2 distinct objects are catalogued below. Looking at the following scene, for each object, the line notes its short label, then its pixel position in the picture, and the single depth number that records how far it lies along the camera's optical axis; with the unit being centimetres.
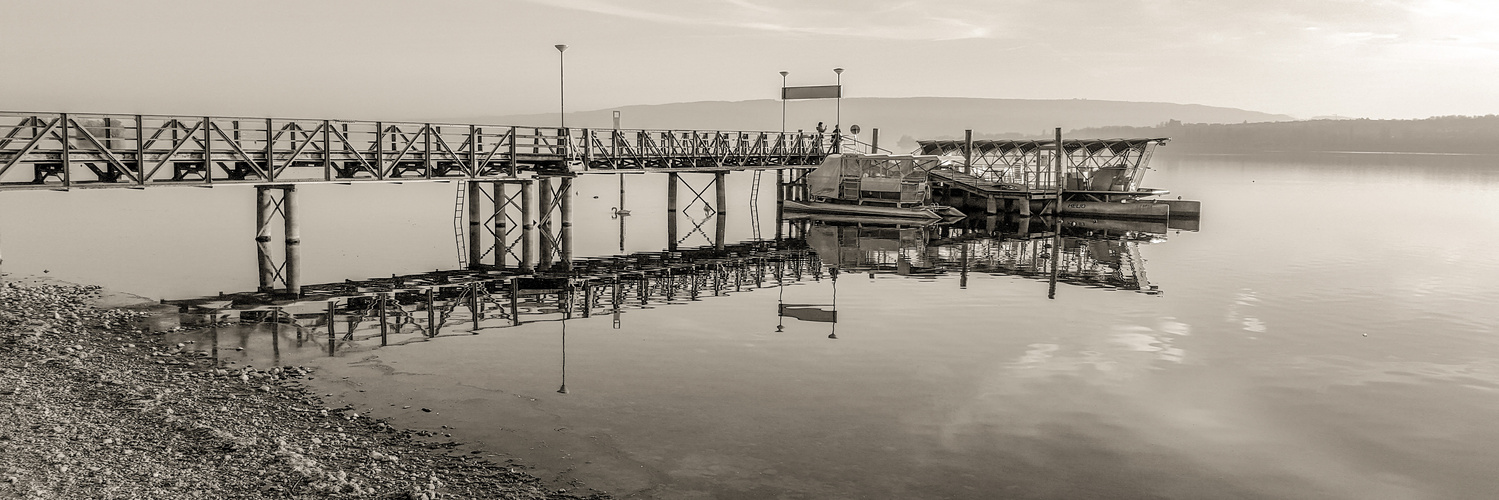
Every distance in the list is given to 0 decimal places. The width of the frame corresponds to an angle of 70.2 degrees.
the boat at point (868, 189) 4925
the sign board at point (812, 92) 5384
